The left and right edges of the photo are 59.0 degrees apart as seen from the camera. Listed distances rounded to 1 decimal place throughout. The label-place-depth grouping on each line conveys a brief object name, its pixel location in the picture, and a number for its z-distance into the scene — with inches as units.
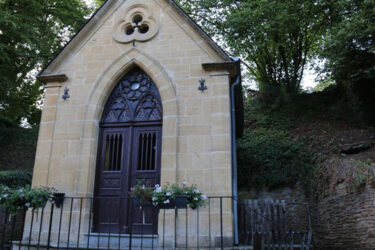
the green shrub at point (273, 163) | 445.1
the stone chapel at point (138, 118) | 275.7
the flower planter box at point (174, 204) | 231.3
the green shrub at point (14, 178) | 417.3
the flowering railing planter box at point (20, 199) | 240.5
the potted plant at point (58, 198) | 277.4
